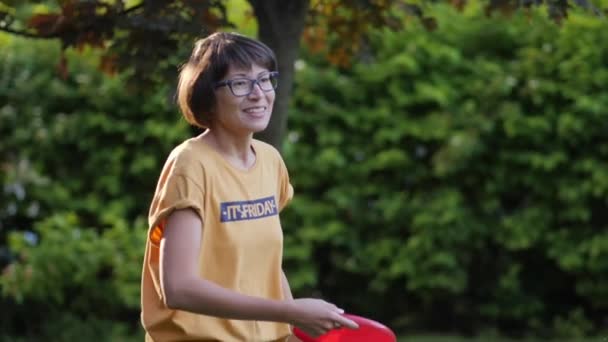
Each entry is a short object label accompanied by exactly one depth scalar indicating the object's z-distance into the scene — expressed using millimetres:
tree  7715
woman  4855
